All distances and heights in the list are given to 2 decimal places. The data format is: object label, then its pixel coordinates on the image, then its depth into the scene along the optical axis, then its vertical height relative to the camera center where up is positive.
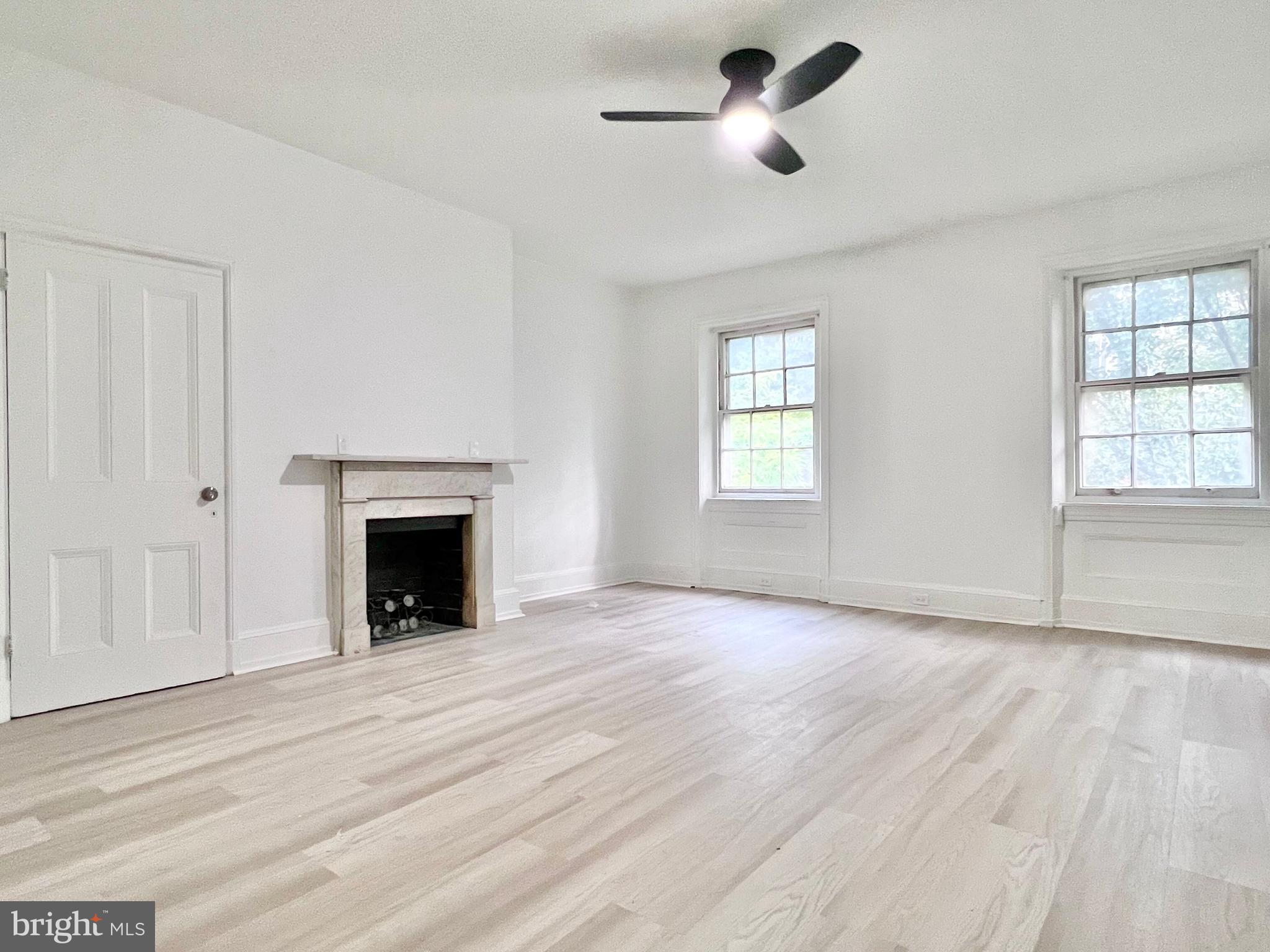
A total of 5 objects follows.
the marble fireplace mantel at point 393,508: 4.18 -0.24
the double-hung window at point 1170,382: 4.48 +0.54
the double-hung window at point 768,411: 6.23 +0.51
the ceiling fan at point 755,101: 2.94 +1.52
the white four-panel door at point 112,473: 3.16 -0.01
